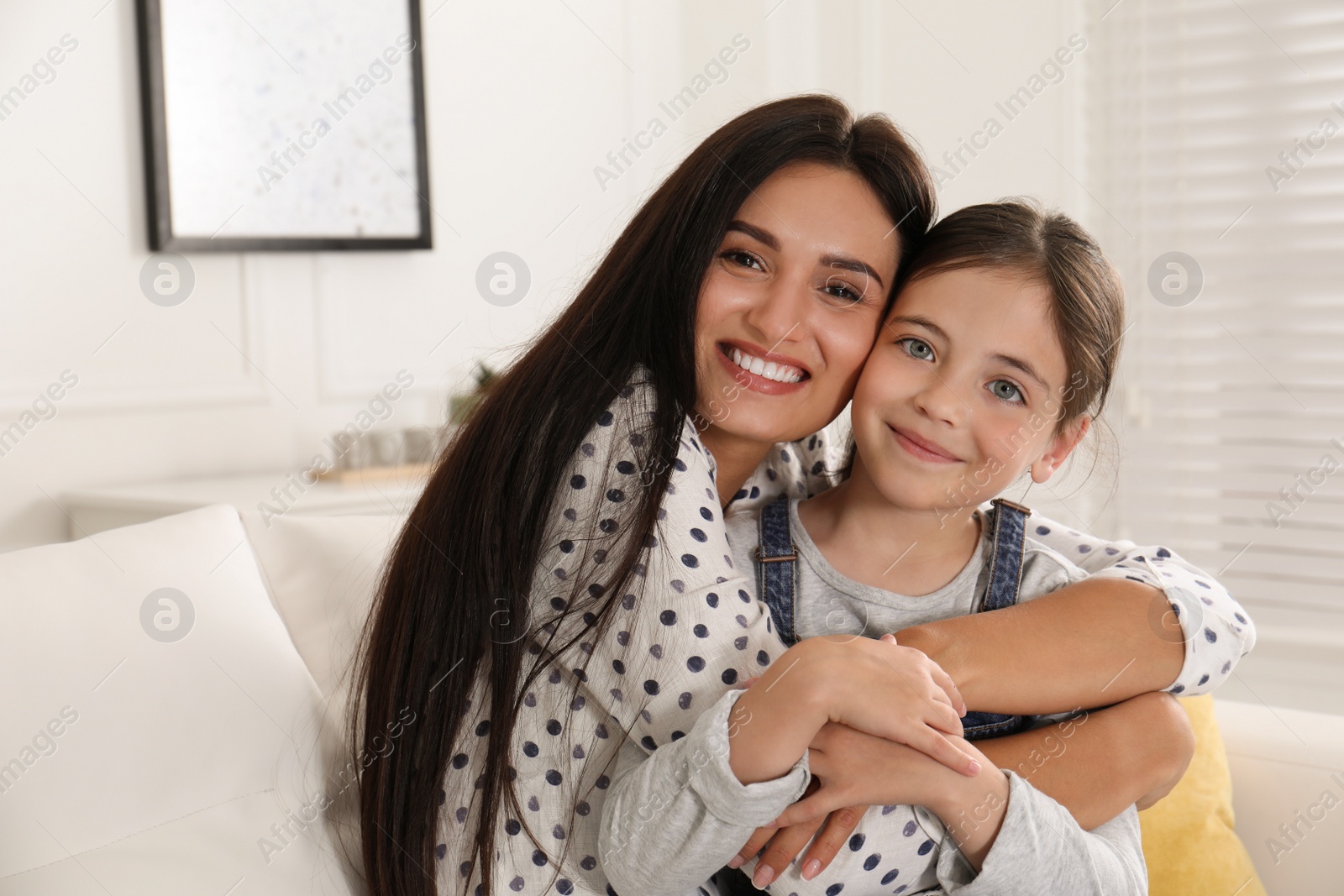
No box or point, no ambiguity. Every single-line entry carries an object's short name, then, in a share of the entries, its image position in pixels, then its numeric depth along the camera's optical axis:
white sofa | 1.10
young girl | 1.07
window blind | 2.71
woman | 1.12
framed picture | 2.67
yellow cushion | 1.48
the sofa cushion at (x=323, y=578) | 1.42
